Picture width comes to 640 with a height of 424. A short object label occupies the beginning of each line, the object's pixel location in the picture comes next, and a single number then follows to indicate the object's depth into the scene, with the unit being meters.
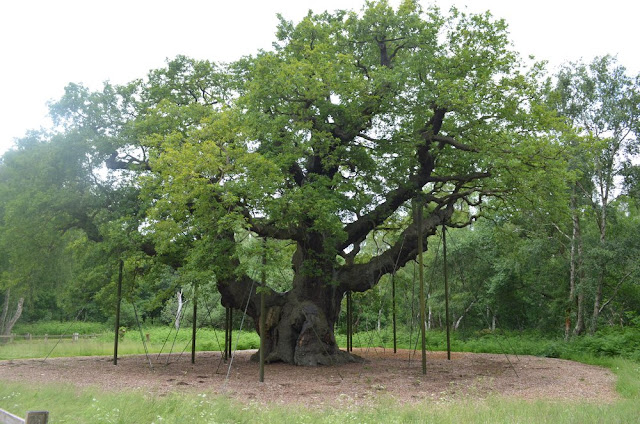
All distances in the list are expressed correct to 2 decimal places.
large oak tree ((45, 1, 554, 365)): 11.94
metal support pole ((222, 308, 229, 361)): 16.58
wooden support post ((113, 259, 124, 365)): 14.59
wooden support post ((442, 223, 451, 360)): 16.14
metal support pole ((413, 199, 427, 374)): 11.64
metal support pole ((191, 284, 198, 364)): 12.08
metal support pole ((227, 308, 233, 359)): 16.41
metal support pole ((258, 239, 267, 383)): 10.97
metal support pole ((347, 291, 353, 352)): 18.71
